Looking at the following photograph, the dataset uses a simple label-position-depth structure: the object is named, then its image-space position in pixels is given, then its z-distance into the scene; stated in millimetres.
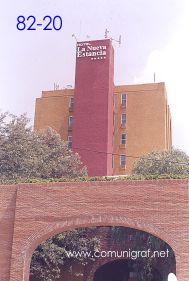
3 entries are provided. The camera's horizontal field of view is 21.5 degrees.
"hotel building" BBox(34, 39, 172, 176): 50625
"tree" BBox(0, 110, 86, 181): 28750
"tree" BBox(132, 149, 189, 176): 32062
